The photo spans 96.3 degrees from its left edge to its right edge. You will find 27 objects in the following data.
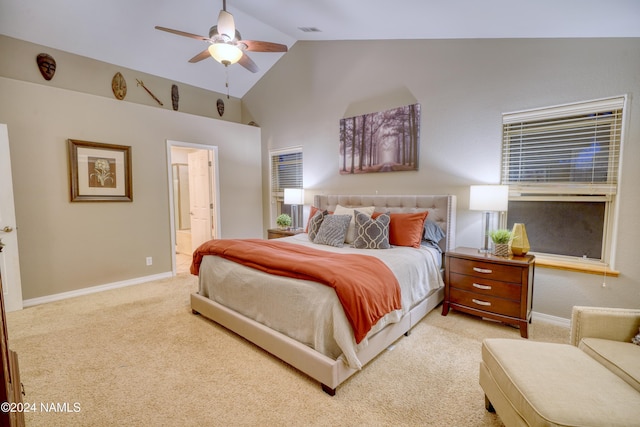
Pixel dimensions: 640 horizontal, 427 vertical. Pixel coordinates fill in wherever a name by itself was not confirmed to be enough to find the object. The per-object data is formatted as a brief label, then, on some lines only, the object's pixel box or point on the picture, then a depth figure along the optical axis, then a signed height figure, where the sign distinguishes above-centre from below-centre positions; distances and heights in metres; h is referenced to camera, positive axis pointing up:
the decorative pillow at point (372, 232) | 3.07 -0.40
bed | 1.88 -0.88
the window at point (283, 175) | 5.16 +0.39
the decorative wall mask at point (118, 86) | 4.25 +1.64
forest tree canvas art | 3.68 +0.75
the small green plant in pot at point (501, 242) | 2.72 -0.45
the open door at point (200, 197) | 5.16 -0.02
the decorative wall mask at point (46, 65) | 3.65 +1.69
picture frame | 3.59 +0.32
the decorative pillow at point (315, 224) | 3.60 -0.36
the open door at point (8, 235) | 3.07 -0.42
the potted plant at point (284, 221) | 4.77 -0.42
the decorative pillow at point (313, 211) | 4.17 -0.23
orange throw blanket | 1.87 -0.57
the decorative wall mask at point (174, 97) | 4.86 +1.69
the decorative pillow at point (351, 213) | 3.43 -0.23
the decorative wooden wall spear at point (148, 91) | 4.50 +1.68
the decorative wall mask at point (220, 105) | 5.53 +1.75
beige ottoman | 1.12 -0.85
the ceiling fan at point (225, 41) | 2.61 +1.46
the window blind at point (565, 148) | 2.55 +0.45
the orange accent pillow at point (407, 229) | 3.10 -0.37
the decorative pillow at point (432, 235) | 3.22 -0.45
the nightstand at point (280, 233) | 4.48 -0.59
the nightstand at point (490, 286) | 2.54 -0.85
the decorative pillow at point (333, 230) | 3.29 -0.41
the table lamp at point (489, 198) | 2.75 -0.03
